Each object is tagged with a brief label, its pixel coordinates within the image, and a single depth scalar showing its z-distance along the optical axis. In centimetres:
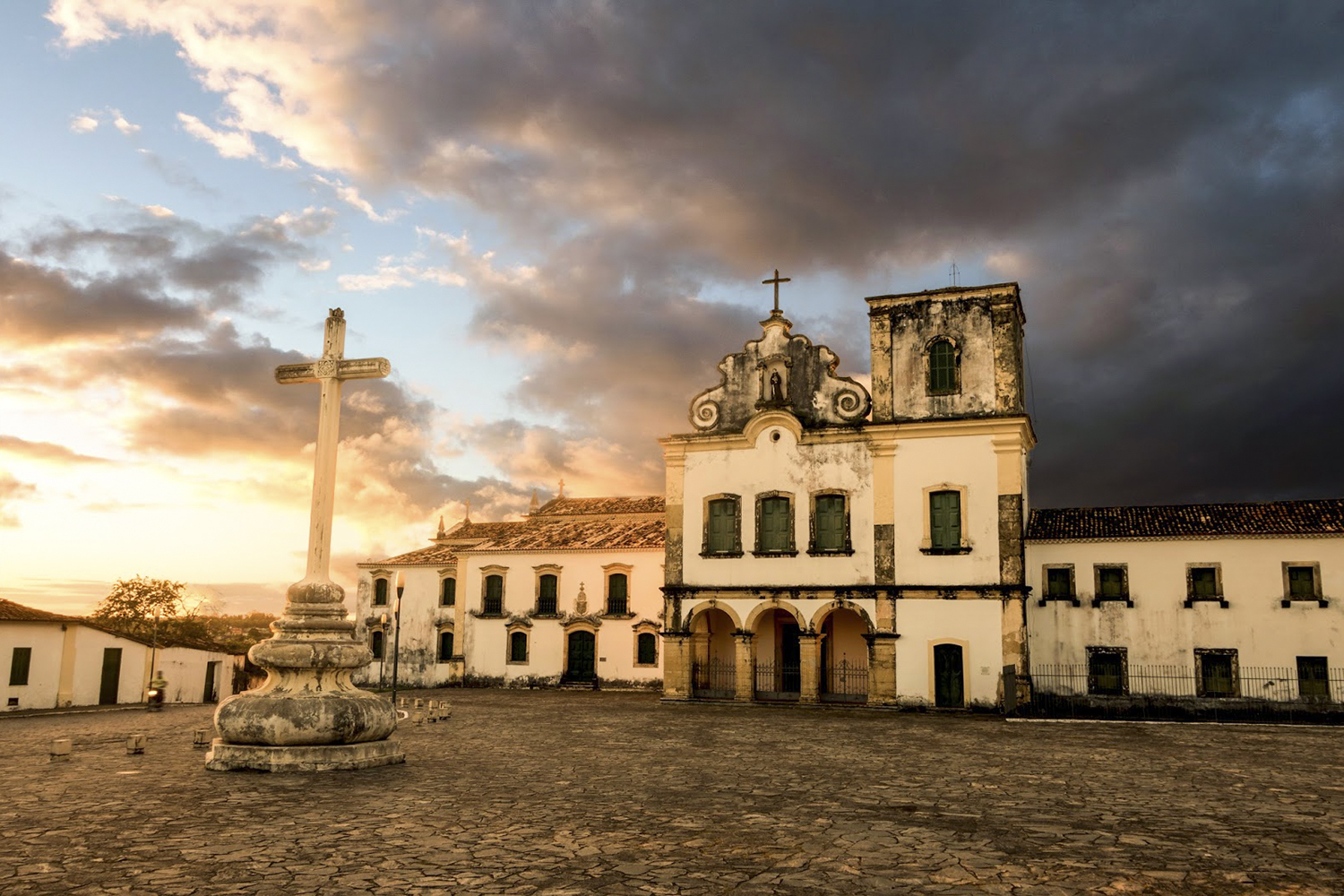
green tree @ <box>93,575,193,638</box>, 5878
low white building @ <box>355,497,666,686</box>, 3597
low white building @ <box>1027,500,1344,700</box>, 2450
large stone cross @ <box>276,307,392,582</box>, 1342
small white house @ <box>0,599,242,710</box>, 2720
